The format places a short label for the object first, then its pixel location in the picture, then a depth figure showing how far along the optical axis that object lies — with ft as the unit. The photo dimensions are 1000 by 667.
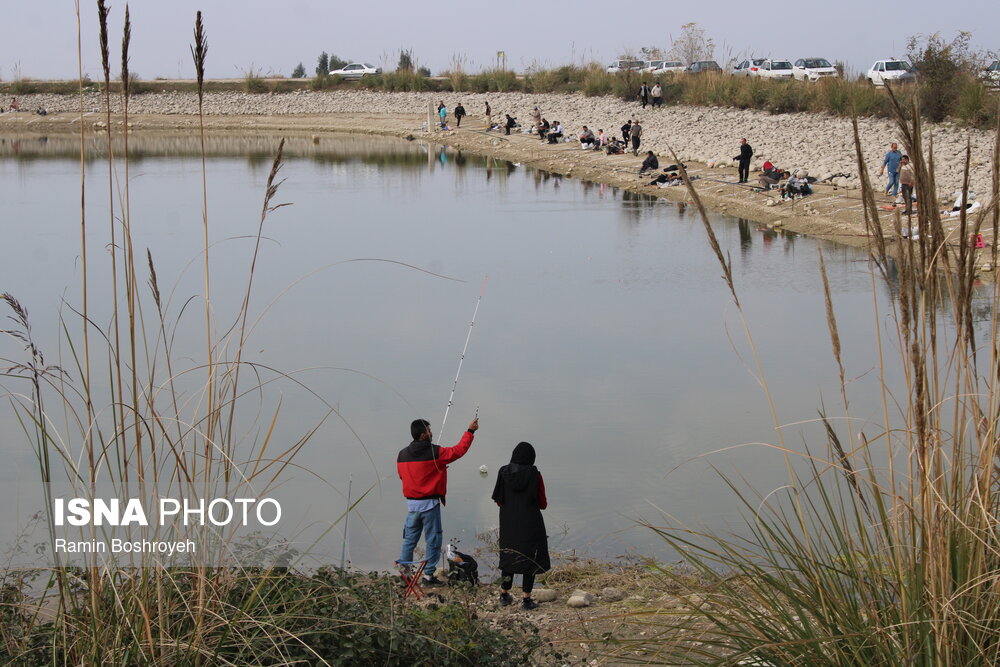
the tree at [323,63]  255.70
